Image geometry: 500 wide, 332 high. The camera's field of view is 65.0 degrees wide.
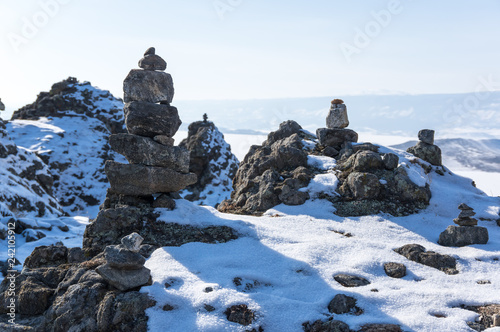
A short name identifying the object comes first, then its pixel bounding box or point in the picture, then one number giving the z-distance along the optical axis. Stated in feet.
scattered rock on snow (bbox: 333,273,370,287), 37.14
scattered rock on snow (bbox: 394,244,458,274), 41.33
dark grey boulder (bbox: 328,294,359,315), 32.71
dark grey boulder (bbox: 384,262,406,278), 39.28
